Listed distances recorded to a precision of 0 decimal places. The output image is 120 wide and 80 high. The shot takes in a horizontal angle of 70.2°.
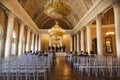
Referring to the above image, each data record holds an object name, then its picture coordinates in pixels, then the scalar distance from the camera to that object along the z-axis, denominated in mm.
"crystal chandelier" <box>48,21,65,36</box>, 12648
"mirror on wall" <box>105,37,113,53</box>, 12745
